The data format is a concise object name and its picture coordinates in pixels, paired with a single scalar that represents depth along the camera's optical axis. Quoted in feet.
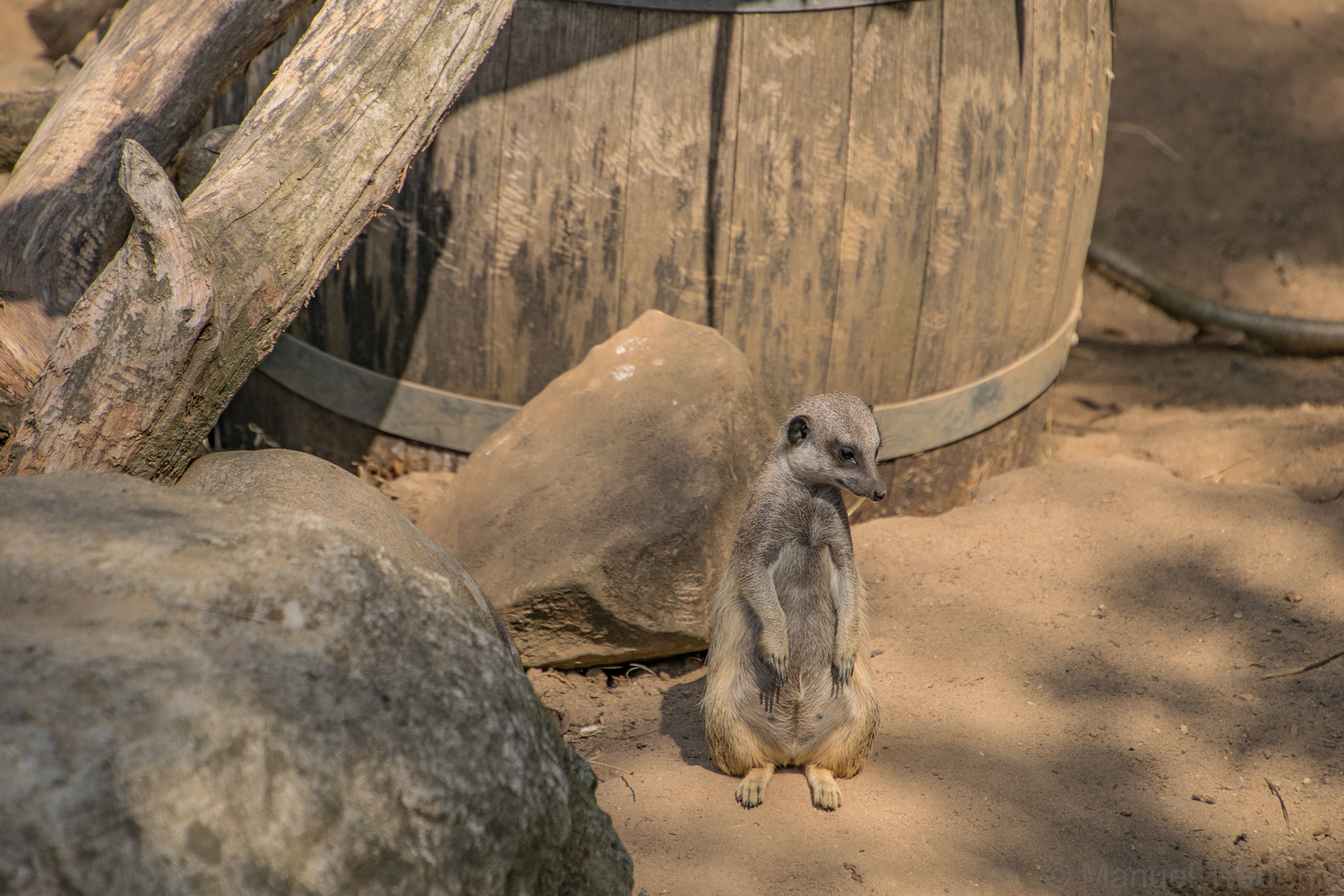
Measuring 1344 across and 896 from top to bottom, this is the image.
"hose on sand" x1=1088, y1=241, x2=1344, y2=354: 32.19
